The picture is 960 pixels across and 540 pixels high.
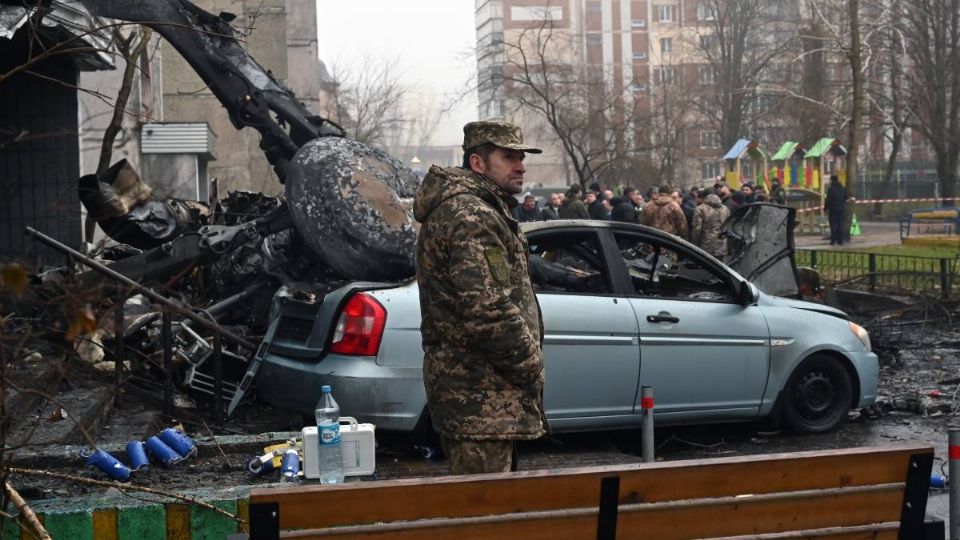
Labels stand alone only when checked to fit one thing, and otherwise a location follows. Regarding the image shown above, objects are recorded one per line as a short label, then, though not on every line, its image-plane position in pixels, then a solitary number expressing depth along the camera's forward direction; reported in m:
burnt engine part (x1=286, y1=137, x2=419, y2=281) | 9.17
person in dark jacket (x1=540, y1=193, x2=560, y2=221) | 22.66
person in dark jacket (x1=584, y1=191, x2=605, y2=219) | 22.30
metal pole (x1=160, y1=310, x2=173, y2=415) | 8.57
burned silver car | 7.36
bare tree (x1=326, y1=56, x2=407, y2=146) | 40.06
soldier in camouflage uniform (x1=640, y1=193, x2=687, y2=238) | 18.39
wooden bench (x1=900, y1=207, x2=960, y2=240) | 30.73
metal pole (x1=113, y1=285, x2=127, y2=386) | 7.16
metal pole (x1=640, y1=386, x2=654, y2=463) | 6.66
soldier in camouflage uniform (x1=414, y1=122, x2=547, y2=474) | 4.34
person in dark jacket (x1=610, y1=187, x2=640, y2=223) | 21.11
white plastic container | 5.45
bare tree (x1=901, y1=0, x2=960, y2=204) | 45.03
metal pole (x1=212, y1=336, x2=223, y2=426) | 8.71
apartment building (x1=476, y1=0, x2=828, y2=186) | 51.78
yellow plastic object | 6.09
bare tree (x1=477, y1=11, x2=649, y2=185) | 28.67
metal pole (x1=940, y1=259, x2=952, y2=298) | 15.25
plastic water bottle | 5.29
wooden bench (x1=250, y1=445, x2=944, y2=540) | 3.32
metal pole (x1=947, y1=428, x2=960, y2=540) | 4.85
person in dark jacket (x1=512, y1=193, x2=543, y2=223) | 22.55
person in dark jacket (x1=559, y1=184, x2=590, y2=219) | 20.31
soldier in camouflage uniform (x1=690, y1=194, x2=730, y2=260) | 18.33
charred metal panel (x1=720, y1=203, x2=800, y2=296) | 12.25
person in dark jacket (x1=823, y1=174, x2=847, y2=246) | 28.98
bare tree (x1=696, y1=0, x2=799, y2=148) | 59.41
